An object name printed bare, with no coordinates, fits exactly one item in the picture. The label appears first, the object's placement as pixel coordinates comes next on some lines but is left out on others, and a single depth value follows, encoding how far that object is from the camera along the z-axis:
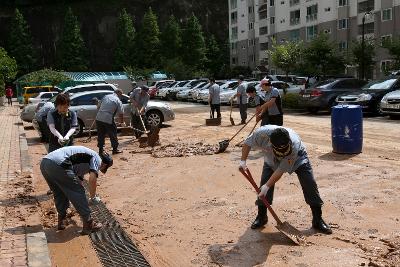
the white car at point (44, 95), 25.94
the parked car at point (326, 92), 20.70
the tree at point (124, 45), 71.27
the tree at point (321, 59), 34.72
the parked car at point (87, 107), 16.48
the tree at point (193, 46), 70.00
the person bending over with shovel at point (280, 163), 5.09
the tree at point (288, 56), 36.31
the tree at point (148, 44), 69.68
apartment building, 44.72
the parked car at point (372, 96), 19.00
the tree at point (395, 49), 32.00
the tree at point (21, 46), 70.62
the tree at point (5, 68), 34.24
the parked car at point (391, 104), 16.98
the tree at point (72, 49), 70.31
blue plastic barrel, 10.54
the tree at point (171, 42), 69.69
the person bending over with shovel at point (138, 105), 15.05
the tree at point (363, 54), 38.22
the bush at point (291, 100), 23.57
